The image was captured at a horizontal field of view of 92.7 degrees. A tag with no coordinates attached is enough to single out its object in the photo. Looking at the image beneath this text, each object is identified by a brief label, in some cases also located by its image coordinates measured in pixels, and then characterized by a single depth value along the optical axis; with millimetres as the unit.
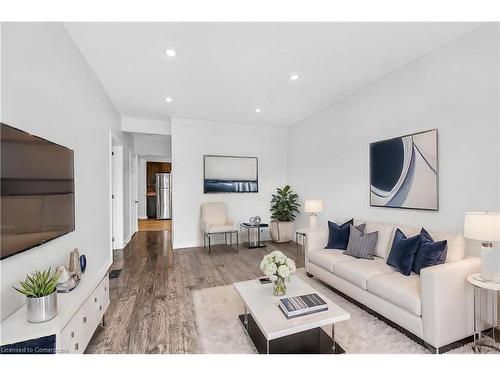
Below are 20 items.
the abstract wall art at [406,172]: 2574
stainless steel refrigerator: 9359
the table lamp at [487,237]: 1752
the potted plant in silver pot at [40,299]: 1315
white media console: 1219
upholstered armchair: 4656
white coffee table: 1576
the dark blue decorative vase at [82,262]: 2170
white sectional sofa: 1761
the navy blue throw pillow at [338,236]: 3166
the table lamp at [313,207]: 3979
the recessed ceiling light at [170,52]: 2549
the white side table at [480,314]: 1777
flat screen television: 1335
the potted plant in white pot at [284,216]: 5312
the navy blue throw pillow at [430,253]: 2074
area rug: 1820
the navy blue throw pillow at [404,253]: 2244
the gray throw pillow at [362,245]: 2775
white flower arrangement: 1926
